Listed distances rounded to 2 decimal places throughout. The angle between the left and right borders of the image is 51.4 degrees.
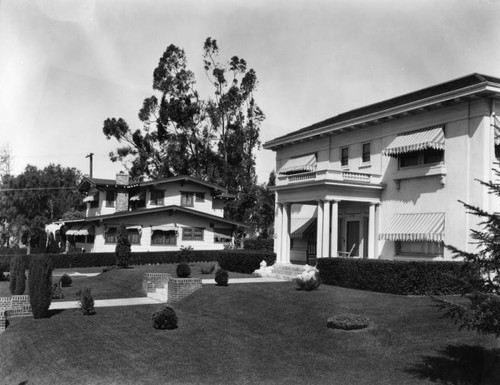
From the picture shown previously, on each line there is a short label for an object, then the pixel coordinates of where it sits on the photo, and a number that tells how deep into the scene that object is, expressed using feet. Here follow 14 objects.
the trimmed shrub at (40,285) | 67.77
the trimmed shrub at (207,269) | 106.83
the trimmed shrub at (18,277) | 83.35
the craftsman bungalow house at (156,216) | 159.22
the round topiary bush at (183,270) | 86.28
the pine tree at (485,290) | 32.55
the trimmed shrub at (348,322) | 53.57
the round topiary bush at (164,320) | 60.44
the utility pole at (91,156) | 223.75
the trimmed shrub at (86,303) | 69.74
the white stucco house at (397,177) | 80.53
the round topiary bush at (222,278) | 82.12
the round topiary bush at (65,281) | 100.78
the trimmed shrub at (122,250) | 118.01
